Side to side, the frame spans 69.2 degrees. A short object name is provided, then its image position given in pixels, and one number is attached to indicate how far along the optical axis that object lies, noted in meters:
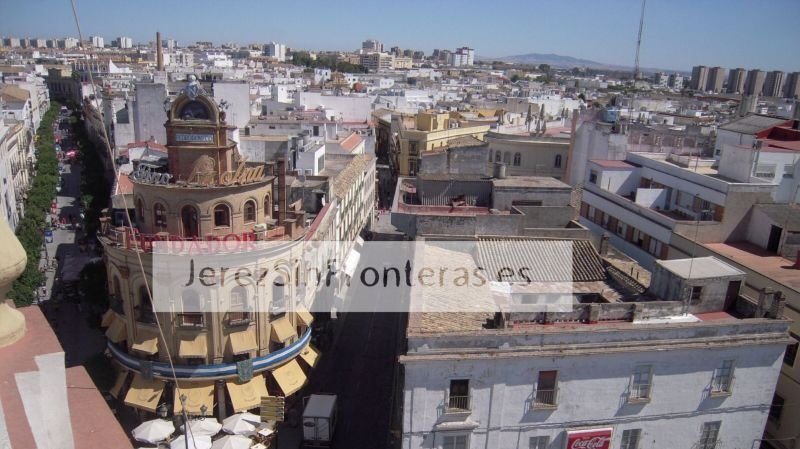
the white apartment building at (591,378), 18.27
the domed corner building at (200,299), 25.03
